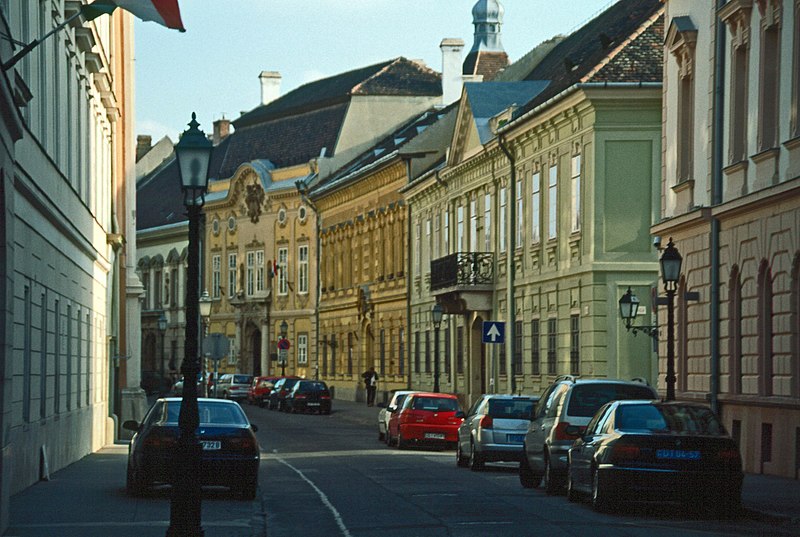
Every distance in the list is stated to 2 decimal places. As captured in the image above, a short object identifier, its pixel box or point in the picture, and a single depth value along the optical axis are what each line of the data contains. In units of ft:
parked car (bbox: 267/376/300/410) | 232.32
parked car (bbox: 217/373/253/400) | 270.46
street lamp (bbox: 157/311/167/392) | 302.00
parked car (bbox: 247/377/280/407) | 252.83
